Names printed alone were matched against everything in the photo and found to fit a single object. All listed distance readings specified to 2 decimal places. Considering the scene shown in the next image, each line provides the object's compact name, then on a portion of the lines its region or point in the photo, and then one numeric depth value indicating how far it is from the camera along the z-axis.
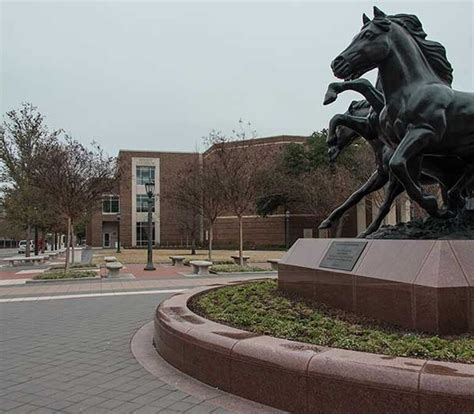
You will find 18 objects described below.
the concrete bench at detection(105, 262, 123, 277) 18.39
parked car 58.46
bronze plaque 6.03
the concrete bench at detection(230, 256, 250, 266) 23.58
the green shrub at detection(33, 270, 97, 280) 17.58
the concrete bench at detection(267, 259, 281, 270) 21.59
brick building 51.09
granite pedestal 4.50
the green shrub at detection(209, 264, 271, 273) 20.00
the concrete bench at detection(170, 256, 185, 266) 25.22
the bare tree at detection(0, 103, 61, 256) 27.89
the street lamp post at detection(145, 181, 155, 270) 22.60
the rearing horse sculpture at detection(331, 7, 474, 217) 5.75
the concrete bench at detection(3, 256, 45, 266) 28.18
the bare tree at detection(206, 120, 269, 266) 22.39
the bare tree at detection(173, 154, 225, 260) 23.86
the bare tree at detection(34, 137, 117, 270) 18.89
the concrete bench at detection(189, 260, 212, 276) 19.39
